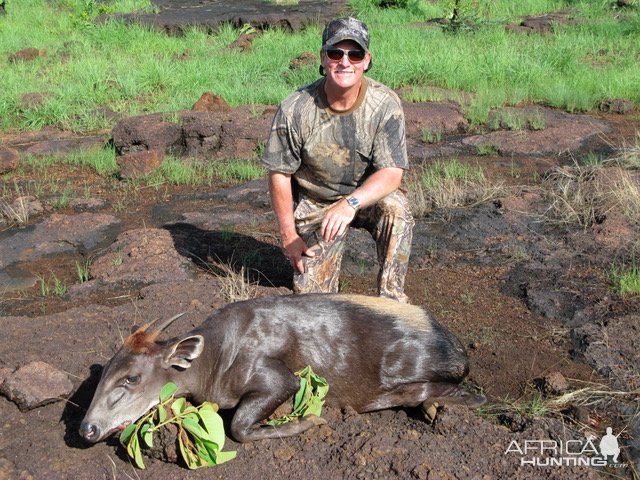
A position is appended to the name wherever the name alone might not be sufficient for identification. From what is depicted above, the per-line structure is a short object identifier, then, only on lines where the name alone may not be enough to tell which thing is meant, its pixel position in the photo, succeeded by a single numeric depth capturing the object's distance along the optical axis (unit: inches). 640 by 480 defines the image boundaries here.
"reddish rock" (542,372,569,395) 177.6
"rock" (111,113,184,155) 376.5
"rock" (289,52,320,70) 494.0
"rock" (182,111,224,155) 376.5
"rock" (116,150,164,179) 346.6
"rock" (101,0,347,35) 673.0
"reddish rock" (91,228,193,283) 238.4
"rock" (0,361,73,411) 167.9
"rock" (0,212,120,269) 269.6
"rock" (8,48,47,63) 574.9
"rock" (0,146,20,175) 360.5
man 213.5
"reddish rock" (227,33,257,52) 579.8
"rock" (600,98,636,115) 411.2
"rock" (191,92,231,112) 410.9
